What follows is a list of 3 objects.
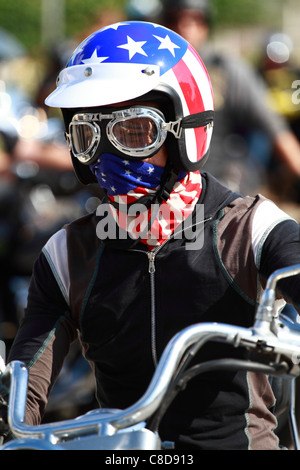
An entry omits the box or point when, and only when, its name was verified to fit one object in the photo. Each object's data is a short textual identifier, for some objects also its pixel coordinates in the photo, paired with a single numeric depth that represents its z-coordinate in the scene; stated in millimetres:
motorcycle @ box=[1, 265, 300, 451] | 3879
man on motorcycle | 5203
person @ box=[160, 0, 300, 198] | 11164
